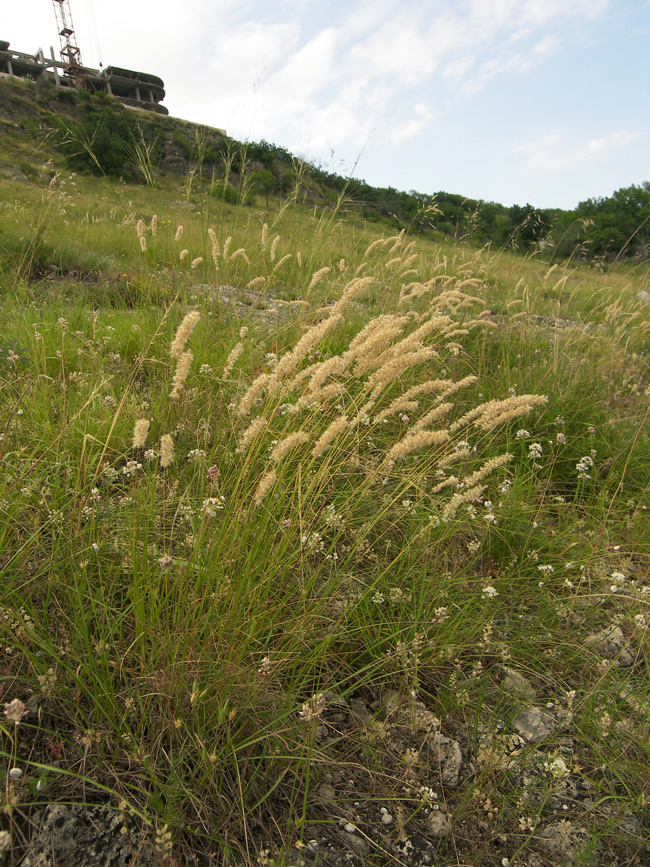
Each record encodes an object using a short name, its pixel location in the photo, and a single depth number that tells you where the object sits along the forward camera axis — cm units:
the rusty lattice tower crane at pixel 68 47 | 5691
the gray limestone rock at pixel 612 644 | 187
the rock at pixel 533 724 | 156
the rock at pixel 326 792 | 125
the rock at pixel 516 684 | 164
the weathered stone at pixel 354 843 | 117
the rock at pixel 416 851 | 118
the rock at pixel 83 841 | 101
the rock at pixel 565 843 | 124
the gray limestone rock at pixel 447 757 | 138
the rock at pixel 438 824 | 125
